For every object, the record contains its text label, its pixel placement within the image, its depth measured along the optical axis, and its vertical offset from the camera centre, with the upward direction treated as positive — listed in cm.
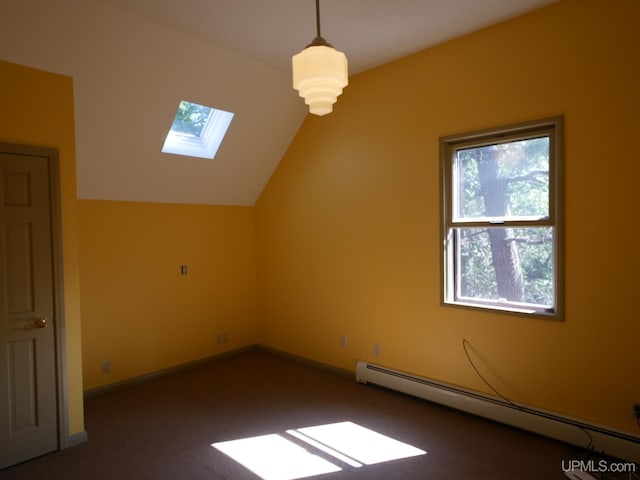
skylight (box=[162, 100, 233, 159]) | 422 +108
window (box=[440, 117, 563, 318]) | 303 +7
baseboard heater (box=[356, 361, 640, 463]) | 266 -141
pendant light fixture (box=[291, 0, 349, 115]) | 175 +68
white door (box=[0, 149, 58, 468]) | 275 -55
